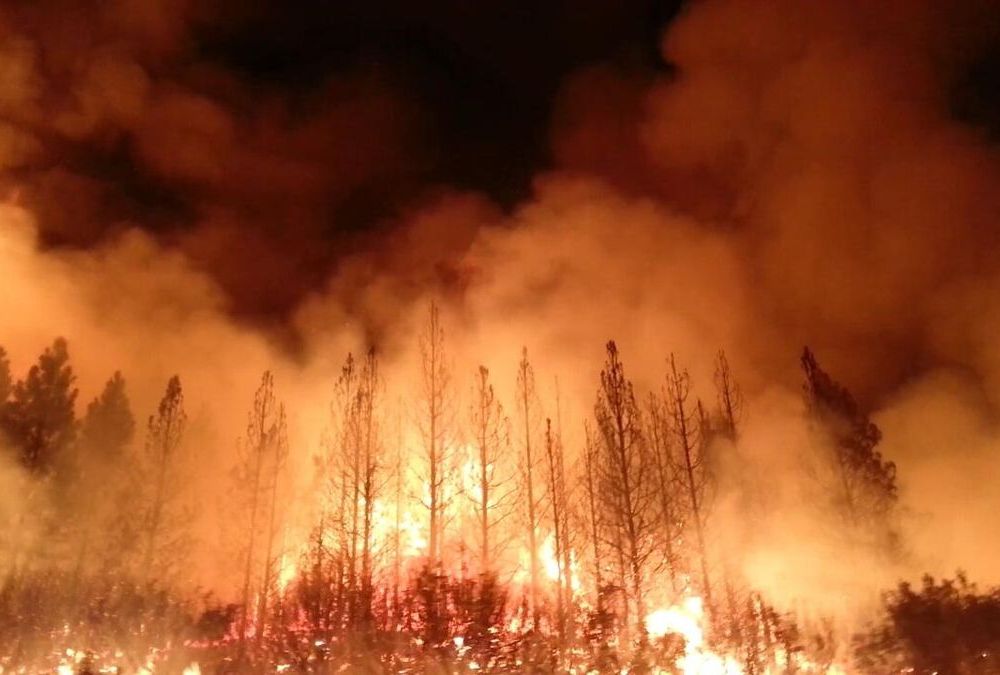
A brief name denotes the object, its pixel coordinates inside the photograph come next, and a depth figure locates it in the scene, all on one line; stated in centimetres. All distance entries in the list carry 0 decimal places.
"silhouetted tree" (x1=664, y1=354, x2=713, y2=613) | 2261
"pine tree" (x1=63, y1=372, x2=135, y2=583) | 2466
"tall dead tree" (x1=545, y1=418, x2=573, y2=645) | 2353
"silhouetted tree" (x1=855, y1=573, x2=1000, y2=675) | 1006
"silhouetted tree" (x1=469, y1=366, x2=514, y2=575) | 2311
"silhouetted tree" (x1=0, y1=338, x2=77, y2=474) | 2548
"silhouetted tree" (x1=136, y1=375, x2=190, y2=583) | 2381
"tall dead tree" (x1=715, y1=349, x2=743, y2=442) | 2503
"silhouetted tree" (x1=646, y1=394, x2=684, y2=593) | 2208
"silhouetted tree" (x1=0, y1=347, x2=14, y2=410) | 2575
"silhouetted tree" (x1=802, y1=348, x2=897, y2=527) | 2216
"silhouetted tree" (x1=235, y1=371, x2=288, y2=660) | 2461
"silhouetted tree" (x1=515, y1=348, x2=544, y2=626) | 2372
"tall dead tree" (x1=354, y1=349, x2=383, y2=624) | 2261
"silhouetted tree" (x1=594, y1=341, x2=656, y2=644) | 2155
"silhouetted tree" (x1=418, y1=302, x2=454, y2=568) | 2256
